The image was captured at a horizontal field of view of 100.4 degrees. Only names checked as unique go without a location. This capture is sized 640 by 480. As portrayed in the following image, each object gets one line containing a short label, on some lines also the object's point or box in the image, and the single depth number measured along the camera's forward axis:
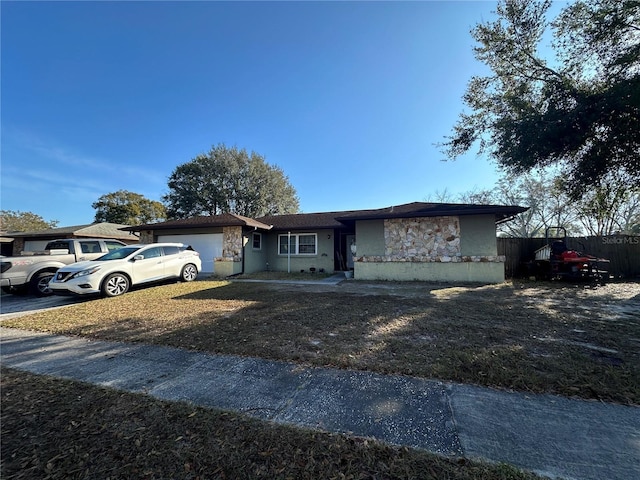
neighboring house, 15.80
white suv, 7.54
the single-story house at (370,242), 10.23
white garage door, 13.34
